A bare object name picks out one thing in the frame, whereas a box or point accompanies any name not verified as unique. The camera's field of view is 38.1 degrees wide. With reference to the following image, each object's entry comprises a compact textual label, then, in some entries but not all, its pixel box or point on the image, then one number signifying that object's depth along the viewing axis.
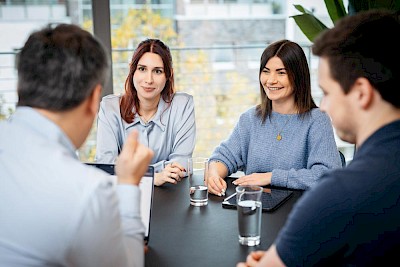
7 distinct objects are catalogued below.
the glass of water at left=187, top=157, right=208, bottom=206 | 1.95
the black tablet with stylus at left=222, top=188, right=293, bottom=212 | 1.89
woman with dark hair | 2.33
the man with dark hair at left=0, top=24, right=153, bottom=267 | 1.04
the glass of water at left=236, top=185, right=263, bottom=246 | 1.56
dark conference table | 1.48
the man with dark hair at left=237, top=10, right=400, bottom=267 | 1.14
